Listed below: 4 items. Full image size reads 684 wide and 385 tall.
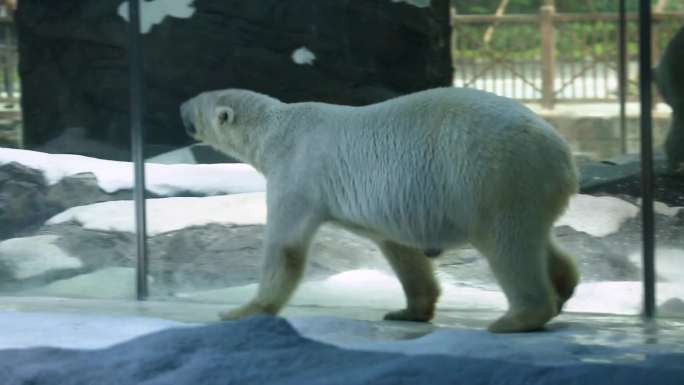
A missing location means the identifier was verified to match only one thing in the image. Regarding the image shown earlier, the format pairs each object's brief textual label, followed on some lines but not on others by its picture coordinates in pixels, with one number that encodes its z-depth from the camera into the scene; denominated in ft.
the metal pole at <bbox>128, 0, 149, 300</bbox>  39.19
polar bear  28.68
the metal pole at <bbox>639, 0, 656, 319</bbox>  34.04
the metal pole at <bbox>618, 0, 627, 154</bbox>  34.27
